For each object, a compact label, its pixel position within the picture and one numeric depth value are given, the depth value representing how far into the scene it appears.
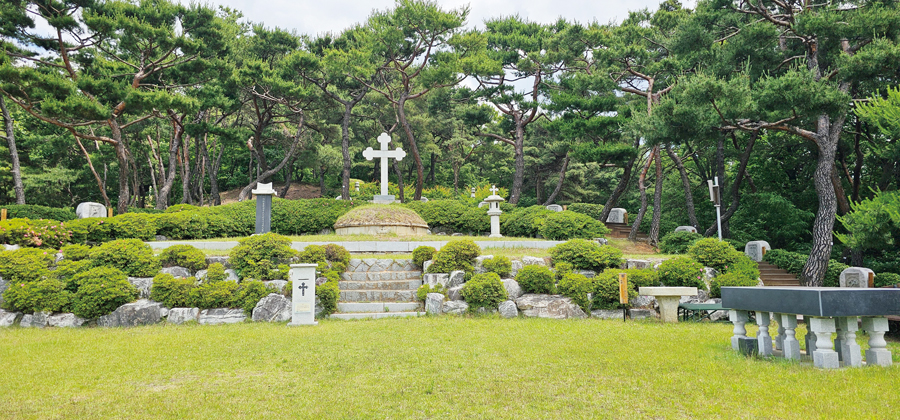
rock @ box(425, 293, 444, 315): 8.80
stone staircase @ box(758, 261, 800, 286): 12.75
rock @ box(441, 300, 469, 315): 8.80
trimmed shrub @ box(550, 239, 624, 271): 9.74
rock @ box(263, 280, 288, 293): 8.84
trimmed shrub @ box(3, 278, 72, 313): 8.09
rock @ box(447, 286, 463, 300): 9.03
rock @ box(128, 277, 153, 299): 8.63
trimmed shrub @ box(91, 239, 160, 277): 8.84
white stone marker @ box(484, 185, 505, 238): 14.86
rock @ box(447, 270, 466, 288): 9.35
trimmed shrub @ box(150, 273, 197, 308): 8.39
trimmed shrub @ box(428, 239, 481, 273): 9.61
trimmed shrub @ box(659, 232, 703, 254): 14.08
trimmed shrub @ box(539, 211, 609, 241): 12.95
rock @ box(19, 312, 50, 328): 8.07
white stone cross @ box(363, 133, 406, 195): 16.83
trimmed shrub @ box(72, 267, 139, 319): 8.05
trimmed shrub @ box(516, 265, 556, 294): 9.04
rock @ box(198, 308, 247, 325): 8.29
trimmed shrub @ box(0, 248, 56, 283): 8.53
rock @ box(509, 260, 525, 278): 9.65
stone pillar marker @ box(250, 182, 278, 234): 13.68
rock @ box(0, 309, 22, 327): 8.16
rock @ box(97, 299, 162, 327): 8.13
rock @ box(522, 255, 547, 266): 9.73
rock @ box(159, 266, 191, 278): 9.05
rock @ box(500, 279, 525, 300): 9.08
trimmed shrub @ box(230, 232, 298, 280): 9.11
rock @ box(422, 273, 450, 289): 9.48
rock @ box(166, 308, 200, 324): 8.25
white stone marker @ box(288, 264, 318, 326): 8.05
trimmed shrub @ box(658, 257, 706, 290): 9.13
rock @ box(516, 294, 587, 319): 8.77
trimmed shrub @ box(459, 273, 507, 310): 8.73
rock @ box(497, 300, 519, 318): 8.67
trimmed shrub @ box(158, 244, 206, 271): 9.17
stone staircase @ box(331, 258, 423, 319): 9.01
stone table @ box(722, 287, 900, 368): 4.52
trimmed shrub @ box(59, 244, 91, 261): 9.19
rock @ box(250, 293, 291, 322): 8.40
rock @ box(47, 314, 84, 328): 8.09
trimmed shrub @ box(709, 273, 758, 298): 9.20
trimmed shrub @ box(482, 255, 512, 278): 9.45
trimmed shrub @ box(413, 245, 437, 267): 10.38
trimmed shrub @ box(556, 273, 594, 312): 8.83
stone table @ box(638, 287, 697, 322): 8.19
